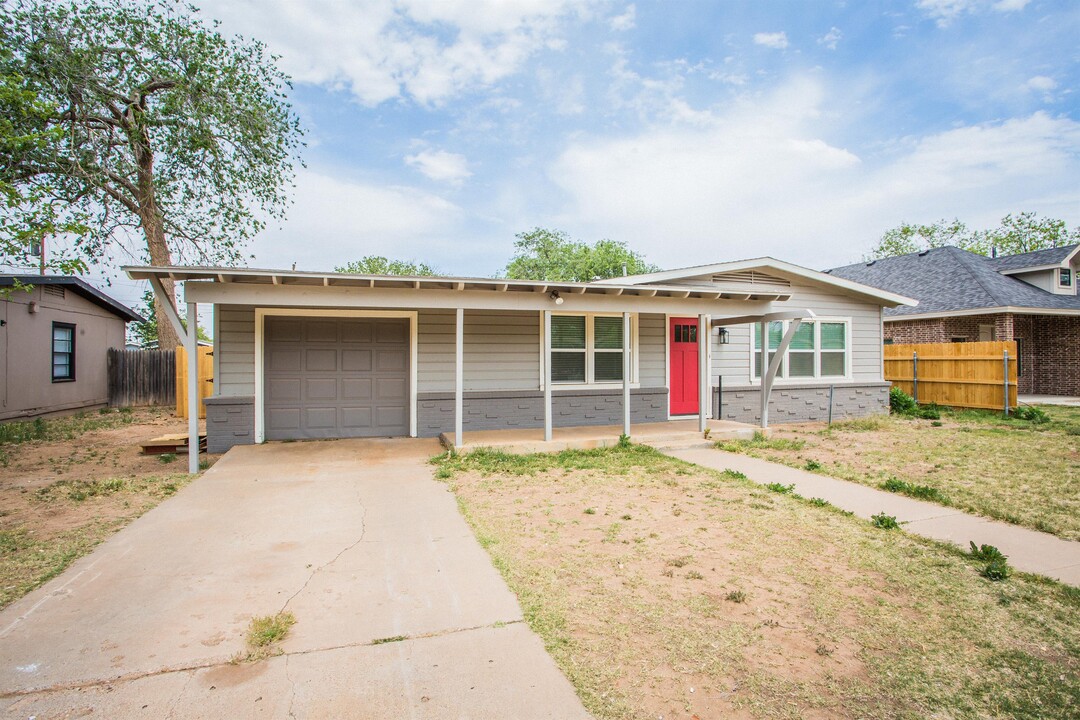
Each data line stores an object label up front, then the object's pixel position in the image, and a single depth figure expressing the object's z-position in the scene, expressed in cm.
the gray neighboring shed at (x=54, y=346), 1182
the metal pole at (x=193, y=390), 644
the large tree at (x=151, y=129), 1357
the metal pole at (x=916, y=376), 1421
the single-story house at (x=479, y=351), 754
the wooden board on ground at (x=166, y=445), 829
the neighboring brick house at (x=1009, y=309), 1586
